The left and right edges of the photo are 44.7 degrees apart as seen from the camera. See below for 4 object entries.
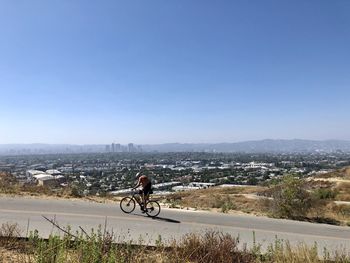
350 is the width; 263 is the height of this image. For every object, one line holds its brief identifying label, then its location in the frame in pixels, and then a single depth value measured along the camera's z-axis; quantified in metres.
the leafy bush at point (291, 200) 19.52
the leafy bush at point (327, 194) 38.57
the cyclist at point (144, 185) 16.44
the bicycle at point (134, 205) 15.98
